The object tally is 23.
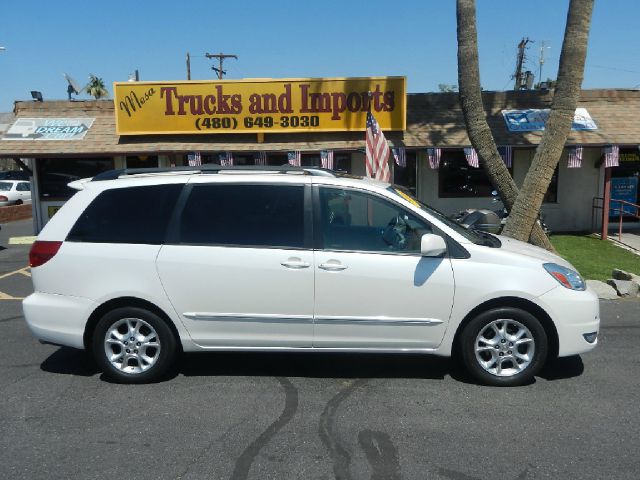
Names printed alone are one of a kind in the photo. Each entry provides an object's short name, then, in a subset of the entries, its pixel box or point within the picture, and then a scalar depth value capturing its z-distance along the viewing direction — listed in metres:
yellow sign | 13.68
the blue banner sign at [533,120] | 13.63
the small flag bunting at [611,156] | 12.78
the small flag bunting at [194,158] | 13.62
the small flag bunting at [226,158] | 13.61
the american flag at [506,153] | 12.89
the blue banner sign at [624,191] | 14.71
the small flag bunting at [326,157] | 13.19
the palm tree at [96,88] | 57.19
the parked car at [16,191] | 23.59
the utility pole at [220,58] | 41.12
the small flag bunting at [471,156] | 12.84
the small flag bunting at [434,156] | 13.05
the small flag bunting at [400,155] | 13.13
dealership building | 13.56
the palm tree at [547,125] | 9.15
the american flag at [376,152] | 9.41
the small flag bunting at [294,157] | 13.35
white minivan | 4.48
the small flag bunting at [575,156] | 12.80
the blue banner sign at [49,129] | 14.51
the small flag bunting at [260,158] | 13.81
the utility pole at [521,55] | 40.19
